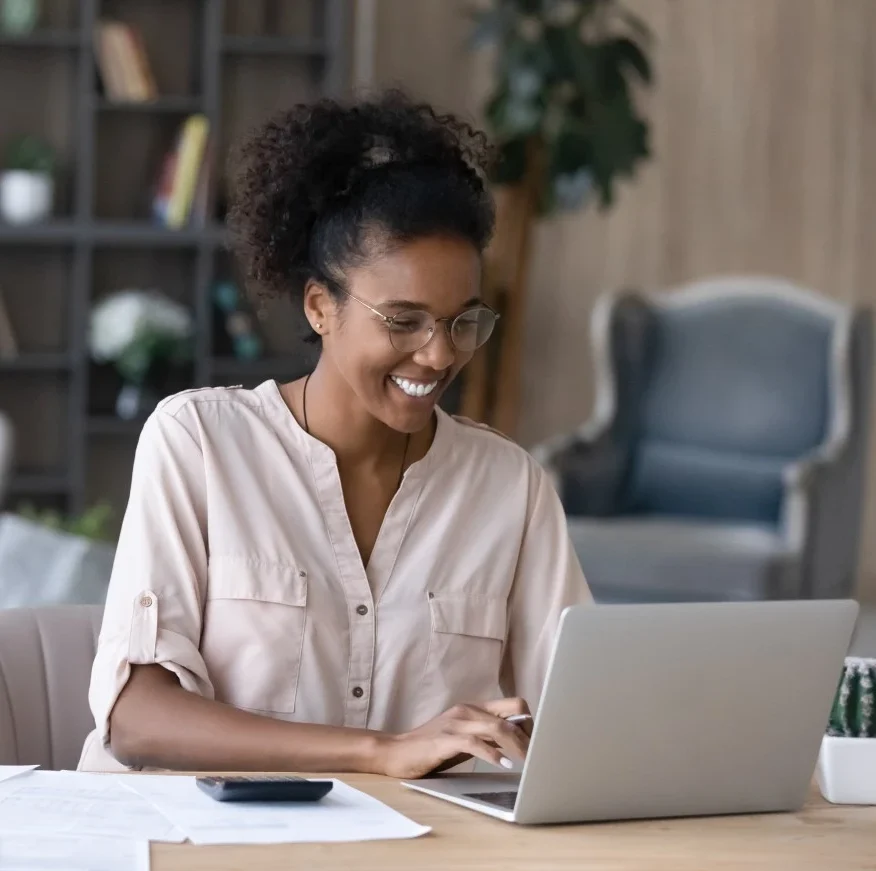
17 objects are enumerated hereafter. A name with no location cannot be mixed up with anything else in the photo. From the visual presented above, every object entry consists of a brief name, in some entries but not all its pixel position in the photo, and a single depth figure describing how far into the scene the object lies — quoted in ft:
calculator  7.87
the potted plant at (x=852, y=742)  8.91
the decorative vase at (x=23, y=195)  32.68
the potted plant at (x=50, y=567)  14.53
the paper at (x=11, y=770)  8.39
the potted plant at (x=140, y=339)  32.53
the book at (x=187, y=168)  32.97
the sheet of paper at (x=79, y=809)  7.37
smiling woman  10.29
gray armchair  28.63
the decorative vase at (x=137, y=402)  33.38
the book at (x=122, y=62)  32.68
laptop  7.62
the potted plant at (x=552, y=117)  31.30
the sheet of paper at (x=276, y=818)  7.35
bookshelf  33.21
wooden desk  7.07
